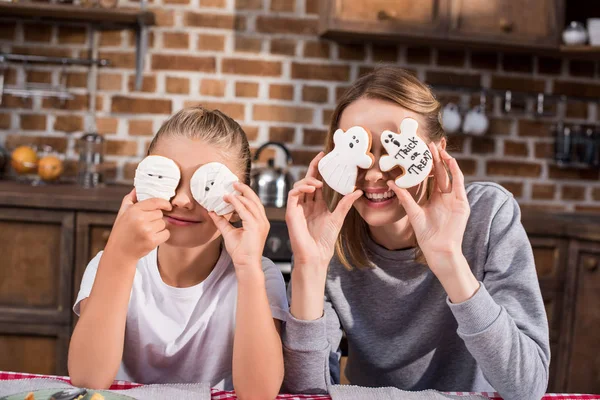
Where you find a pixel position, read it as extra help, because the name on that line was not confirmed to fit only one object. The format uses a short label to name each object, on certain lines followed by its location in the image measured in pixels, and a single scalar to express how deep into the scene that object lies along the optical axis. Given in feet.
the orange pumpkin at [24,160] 7.73
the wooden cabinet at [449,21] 7.63
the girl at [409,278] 3.06
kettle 7.04
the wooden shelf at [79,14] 7.34
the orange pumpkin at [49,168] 7.72
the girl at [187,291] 2.96
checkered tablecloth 2.71
